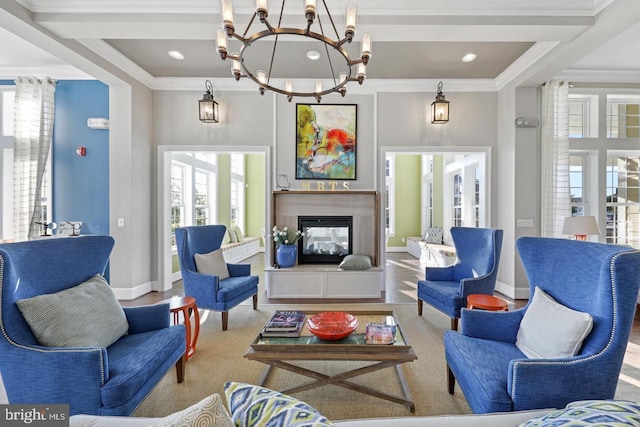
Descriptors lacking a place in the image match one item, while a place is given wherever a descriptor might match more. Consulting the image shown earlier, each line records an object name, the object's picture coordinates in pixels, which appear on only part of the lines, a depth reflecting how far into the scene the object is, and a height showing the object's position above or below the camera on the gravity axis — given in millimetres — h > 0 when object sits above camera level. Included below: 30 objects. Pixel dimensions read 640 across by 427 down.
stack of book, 2074 -795
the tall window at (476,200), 6090 +234
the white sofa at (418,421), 948 -648
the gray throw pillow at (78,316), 1562 -578
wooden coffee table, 1831 -841
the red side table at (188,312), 2465 -816
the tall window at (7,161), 4438 +698
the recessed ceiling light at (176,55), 3793 +1926
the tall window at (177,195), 5555 +295
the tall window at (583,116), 4484 +1408
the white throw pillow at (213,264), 3430 -596
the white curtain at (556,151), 4199 +823
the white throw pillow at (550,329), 1520 -612
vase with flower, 4402 -503
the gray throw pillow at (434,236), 7380 -570
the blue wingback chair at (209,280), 3180 -759
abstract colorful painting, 4645 +1091
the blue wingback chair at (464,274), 3004 -662
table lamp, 3539 -157
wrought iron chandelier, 1777 +1110
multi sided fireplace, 4711 -421
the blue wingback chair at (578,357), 1409 -686
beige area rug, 1939 -1219
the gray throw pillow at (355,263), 4332 -715
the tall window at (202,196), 6328 +304
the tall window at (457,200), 6836 +254
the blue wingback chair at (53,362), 1467 -751
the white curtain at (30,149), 4117 +821
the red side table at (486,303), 2607 -774
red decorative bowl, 1992 -772
